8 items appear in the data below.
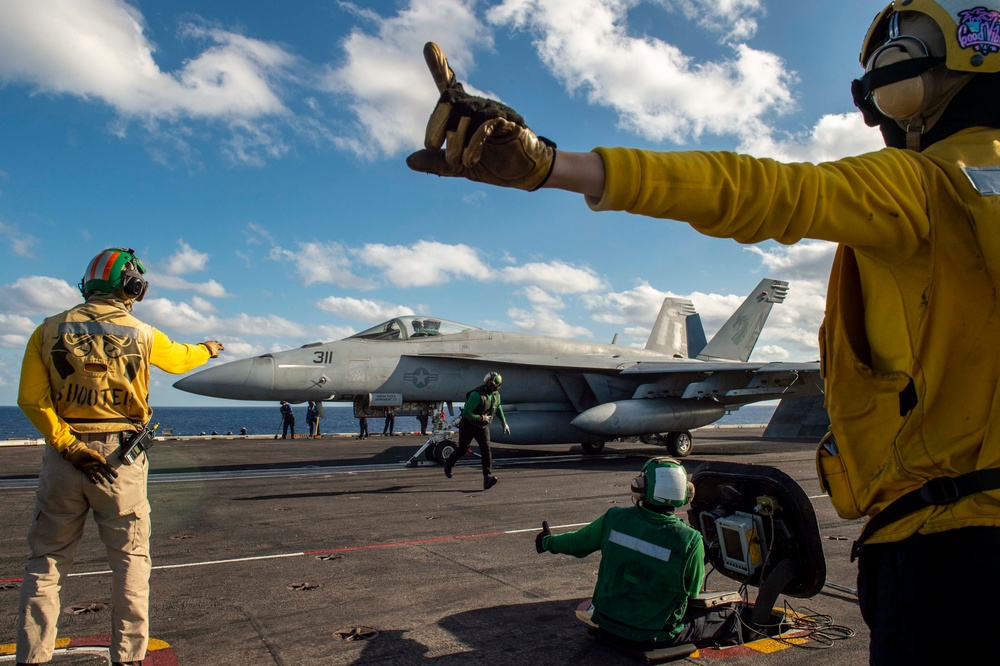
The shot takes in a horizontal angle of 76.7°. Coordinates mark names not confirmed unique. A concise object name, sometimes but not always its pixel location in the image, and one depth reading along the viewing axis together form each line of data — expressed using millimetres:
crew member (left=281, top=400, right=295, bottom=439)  25484
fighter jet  12336
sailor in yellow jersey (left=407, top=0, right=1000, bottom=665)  1391
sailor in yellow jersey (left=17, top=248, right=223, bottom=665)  2941
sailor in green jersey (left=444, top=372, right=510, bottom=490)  9867
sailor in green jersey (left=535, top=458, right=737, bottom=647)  3227
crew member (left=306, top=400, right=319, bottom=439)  25531
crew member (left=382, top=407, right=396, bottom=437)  27747
